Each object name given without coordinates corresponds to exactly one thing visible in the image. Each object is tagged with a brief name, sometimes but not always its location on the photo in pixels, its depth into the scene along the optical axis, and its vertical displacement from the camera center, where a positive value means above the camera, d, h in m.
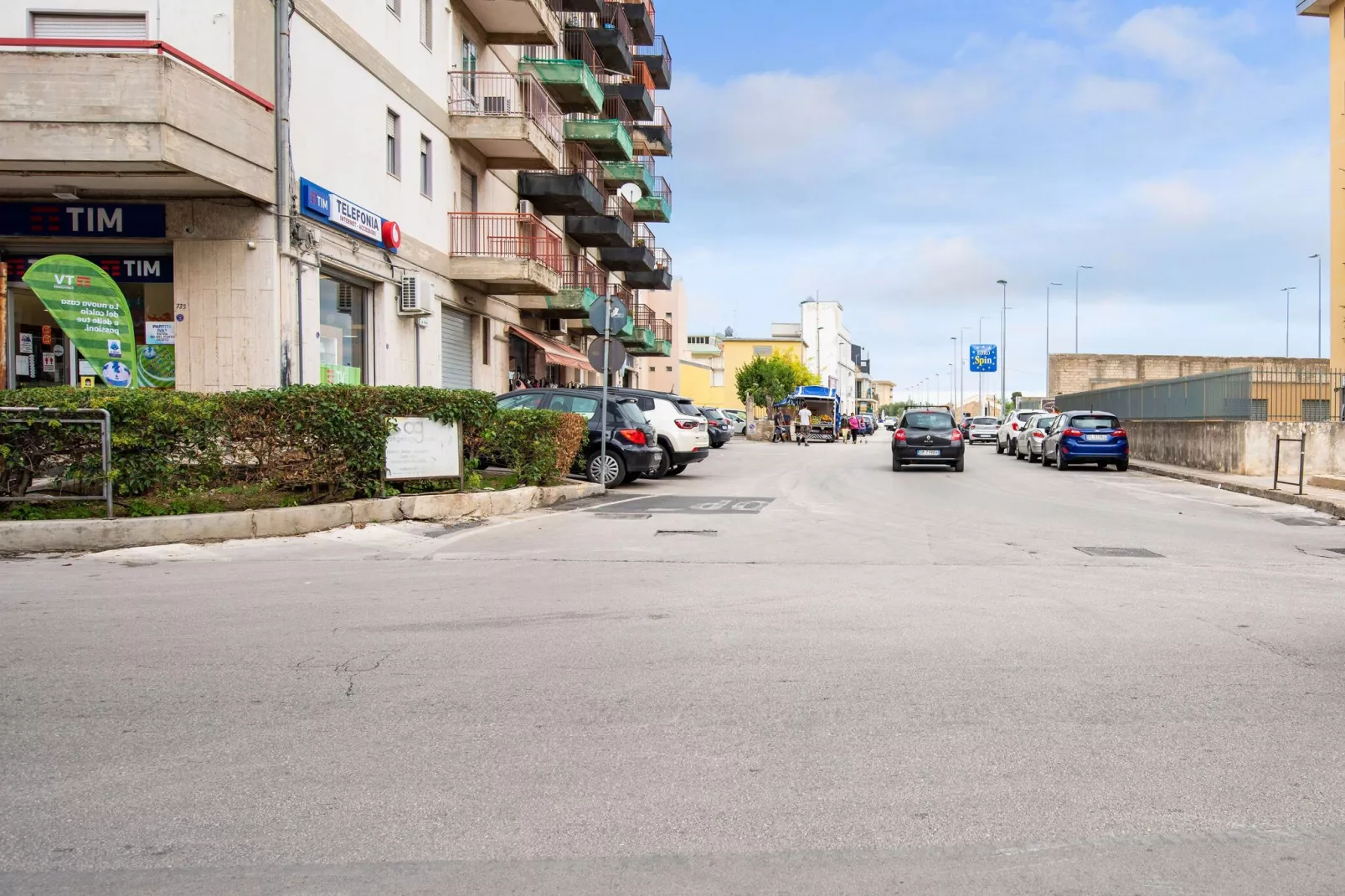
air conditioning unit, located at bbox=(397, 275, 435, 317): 21.67 +2.68
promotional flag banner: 12.52 +1.53
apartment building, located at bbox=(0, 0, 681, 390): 13.57 +4.03
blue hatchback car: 26.94 -0.57
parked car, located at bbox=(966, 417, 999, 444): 55.69 -0.52
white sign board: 12.61 -0.33
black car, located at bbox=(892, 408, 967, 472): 25.31 -0.52
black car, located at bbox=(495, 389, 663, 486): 18.02 -0.38
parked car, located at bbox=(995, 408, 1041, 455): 37.81 -0.44
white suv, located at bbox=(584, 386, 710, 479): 21.09 -0.12
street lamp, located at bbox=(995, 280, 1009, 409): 62.51 +4.26
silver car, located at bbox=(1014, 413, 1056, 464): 32.25 -0.53
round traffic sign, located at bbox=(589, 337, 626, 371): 17.42 +1.17
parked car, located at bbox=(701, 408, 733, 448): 41.34 -0.19
